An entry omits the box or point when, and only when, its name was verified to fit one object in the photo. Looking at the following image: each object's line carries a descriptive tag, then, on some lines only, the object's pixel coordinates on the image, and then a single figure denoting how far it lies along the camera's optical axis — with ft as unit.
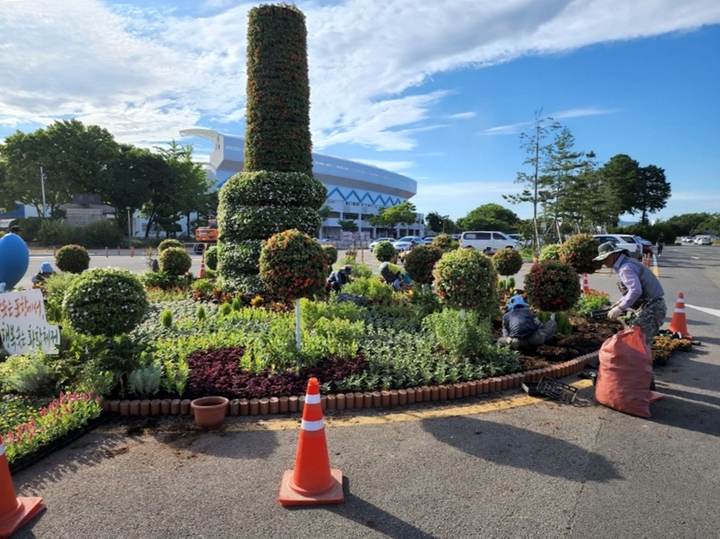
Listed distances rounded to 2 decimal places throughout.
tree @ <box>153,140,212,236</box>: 156.25
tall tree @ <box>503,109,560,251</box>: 94.79
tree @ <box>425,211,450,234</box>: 261.44
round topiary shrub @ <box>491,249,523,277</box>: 35.22
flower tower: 30.81
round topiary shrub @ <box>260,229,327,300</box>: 17.60
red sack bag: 14.42
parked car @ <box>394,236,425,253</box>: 124.26
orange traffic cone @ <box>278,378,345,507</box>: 10.03
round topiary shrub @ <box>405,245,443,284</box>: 29.12
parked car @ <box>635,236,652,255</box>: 94.13
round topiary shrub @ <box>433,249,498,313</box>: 18.54
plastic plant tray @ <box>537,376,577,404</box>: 15.61
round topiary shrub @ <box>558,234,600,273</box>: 25.90
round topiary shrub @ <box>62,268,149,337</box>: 15.39
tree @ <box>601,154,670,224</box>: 199.00
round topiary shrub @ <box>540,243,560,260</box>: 30.30
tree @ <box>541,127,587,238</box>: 94.12
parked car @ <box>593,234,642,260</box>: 78.64
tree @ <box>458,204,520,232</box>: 245.04
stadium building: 241.55
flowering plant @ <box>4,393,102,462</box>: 11.42
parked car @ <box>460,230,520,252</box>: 106.42
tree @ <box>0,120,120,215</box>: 137.69
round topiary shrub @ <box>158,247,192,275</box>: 38.99
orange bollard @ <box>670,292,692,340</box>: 24.44
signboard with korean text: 16.25
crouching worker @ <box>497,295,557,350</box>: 20.29
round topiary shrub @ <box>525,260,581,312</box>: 21.57
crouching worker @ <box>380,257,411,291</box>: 36.11
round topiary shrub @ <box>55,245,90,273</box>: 39.96
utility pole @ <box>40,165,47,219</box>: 137.74
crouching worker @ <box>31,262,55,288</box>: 36.01
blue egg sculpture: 24.25
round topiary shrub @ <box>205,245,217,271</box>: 43.62
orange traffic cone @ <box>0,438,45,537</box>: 8.92
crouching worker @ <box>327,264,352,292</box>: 34.35
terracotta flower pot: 13.25
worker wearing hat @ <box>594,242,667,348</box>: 16.24
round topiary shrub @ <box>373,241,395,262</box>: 43.37
